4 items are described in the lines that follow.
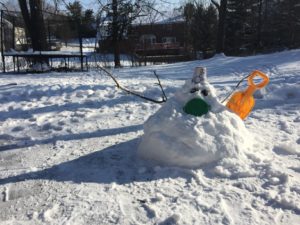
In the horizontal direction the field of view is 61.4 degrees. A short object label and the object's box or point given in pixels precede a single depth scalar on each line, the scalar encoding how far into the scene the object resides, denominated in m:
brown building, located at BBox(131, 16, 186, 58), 22.34
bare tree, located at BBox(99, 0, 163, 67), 9.52
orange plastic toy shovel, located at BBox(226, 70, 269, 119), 3.15
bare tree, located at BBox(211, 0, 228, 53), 14.23
